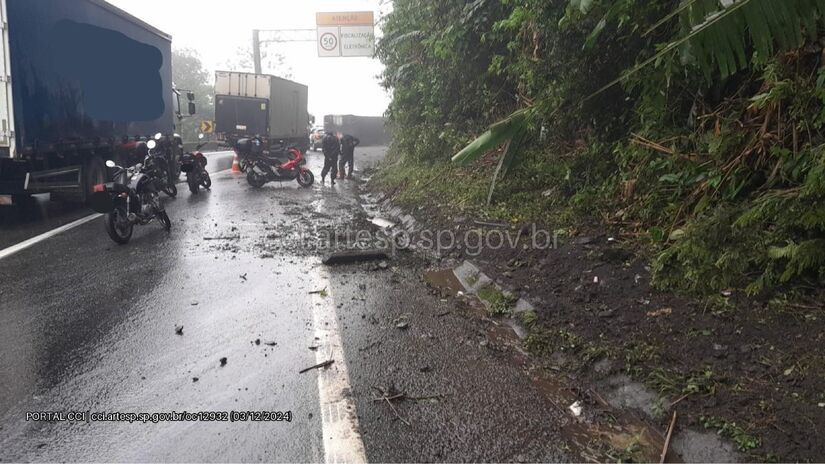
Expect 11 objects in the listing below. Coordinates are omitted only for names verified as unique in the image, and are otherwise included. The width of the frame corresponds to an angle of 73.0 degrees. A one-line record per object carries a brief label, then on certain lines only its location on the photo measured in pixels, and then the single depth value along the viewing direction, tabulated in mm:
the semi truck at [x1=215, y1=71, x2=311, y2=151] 23375
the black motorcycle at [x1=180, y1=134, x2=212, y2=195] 12266
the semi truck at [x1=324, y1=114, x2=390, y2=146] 37719
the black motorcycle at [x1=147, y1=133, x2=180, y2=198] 9695
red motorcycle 14398
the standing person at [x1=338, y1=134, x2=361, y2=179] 17250
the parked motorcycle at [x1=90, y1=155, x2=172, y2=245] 7754
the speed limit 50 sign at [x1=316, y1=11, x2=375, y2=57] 21688
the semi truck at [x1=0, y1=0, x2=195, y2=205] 8227
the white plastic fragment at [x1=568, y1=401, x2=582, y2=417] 3352
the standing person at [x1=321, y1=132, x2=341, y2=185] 16125
